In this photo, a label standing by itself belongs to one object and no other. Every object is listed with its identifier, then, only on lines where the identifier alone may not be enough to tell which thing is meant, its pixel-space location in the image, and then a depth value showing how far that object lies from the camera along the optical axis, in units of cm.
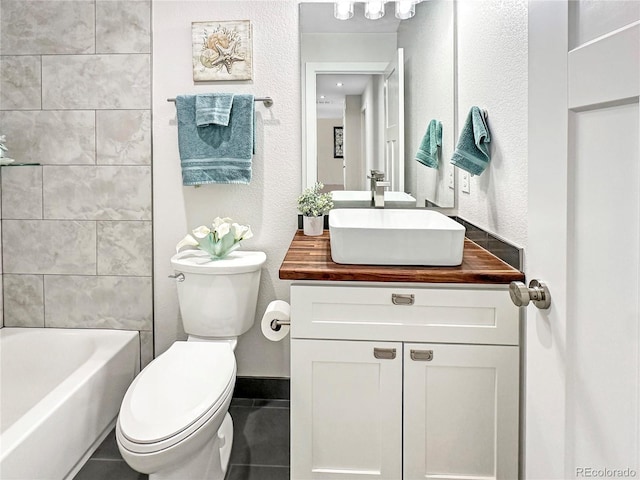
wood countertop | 158
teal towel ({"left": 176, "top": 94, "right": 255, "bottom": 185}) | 230
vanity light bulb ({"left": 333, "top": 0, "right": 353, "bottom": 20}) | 233
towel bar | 235
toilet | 150
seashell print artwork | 236
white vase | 232
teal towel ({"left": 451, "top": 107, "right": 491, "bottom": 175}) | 184
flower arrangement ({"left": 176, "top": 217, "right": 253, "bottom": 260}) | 222
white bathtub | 161
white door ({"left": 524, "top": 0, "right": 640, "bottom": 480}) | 69
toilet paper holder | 197
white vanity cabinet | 161
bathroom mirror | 233
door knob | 92
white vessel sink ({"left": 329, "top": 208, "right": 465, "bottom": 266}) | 164
